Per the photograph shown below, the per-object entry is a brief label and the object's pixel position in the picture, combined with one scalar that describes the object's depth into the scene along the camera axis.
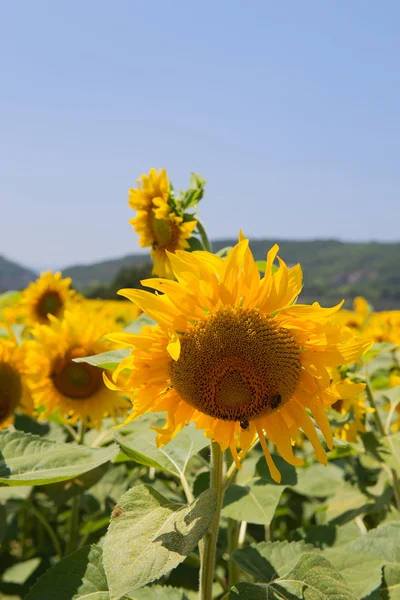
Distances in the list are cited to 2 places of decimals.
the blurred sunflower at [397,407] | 3.34
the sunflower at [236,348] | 1.39
